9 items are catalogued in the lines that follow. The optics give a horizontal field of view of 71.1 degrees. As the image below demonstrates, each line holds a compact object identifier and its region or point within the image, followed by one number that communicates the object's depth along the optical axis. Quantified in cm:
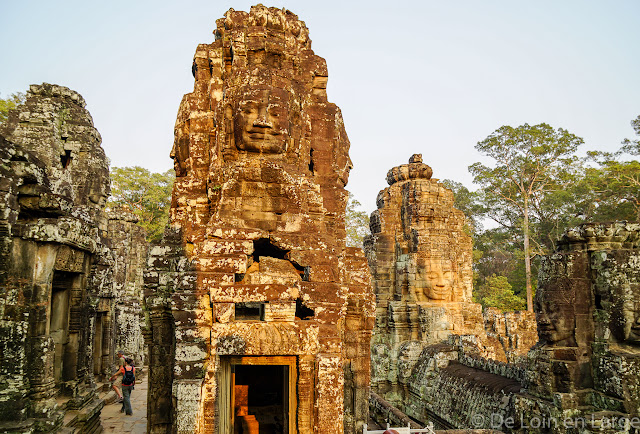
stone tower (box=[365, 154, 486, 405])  1302
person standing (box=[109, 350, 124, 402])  1057
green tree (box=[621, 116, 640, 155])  2420
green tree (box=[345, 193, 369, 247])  3148
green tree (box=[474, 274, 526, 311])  2617
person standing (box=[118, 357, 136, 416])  959
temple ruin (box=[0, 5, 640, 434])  504
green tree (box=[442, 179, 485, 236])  3459
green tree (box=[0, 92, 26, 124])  1742
